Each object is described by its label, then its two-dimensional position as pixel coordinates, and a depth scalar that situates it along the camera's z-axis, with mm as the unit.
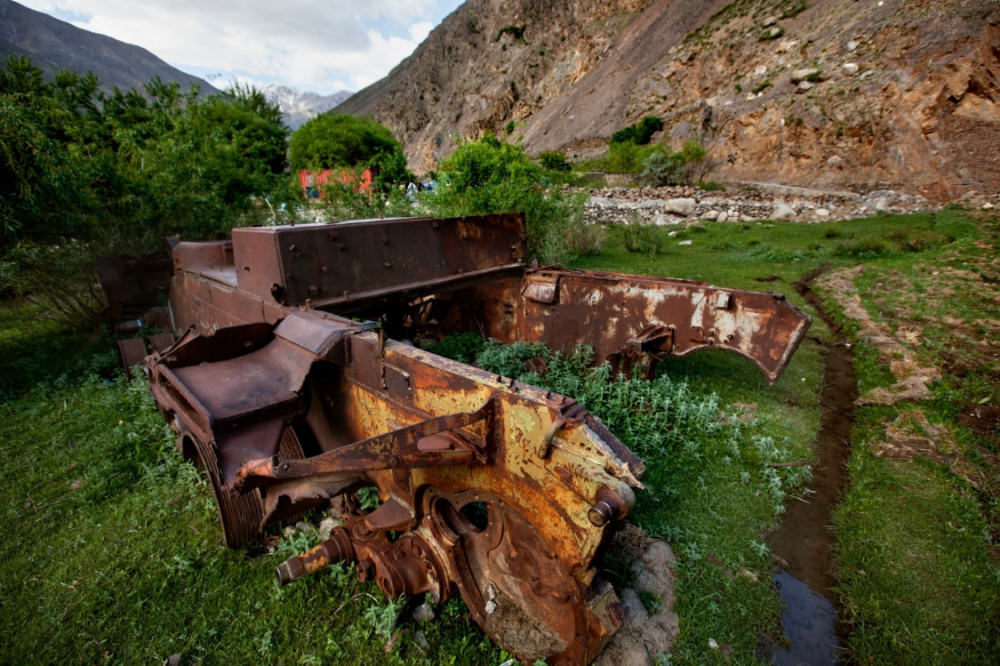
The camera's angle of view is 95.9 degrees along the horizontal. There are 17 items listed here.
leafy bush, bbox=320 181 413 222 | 9742
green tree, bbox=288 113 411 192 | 27773
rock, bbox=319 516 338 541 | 2907
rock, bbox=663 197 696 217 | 16750
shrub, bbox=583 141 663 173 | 24016
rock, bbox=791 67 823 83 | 20294
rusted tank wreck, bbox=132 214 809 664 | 1854
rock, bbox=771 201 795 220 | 15539
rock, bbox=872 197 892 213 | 15002
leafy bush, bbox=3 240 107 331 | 5734
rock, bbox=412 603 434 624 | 2322
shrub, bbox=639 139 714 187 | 21172
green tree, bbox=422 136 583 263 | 9094
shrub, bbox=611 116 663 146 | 28500
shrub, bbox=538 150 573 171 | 20544
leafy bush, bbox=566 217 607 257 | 11651
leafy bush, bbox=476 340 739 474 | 3662
